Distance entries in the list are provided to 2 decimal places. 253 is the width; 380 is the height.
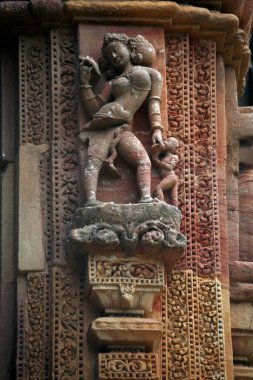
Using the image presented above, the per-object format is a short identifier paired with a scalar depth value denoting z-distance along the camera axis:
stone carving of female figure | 13.99
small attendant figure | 14.03
